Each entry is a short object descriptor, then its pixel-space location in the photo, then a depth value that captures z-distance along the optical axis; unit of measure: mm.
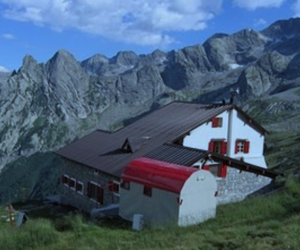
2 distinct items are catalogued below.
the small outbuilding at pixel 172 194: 24797
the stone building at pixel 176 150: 32844
